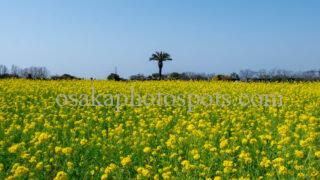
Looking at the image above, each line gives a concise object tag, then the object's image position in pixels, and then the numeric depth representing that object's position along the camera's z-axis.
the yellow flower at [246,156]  6.20
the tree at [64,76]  35.87
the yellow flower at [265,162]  6.12
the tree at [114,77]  35.43
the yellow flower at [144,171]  5.44
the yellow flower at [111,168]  5.86
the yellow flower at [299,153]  6.18
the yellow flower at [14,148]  6.63
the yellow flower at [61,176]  5.30
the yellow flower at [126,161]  5.92
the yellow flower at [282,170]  5.51
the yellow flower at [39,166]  6.03
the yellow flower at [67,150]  6.63
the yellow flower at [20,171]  5.49
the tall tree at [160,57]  51.97
